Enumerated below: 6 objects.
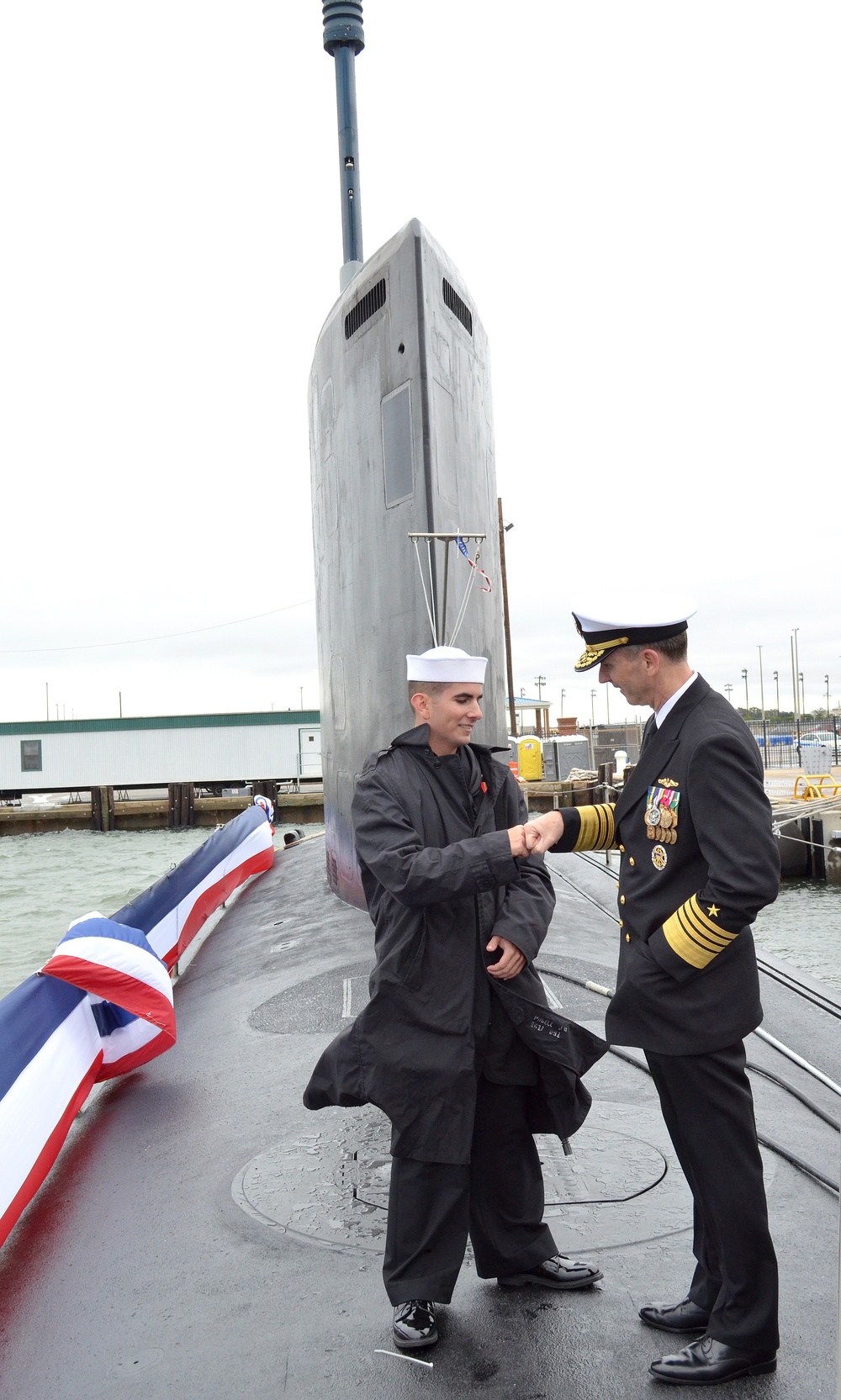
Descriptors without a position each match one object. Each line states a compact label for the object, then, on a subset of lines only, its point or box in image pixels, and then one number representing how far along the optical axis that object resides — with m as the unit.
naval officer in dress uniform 2.29
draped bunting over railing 3.54
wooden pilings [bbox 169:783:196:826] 31.19
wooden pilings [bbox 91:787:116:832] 31.30
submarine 2.52
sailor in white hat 2.68
